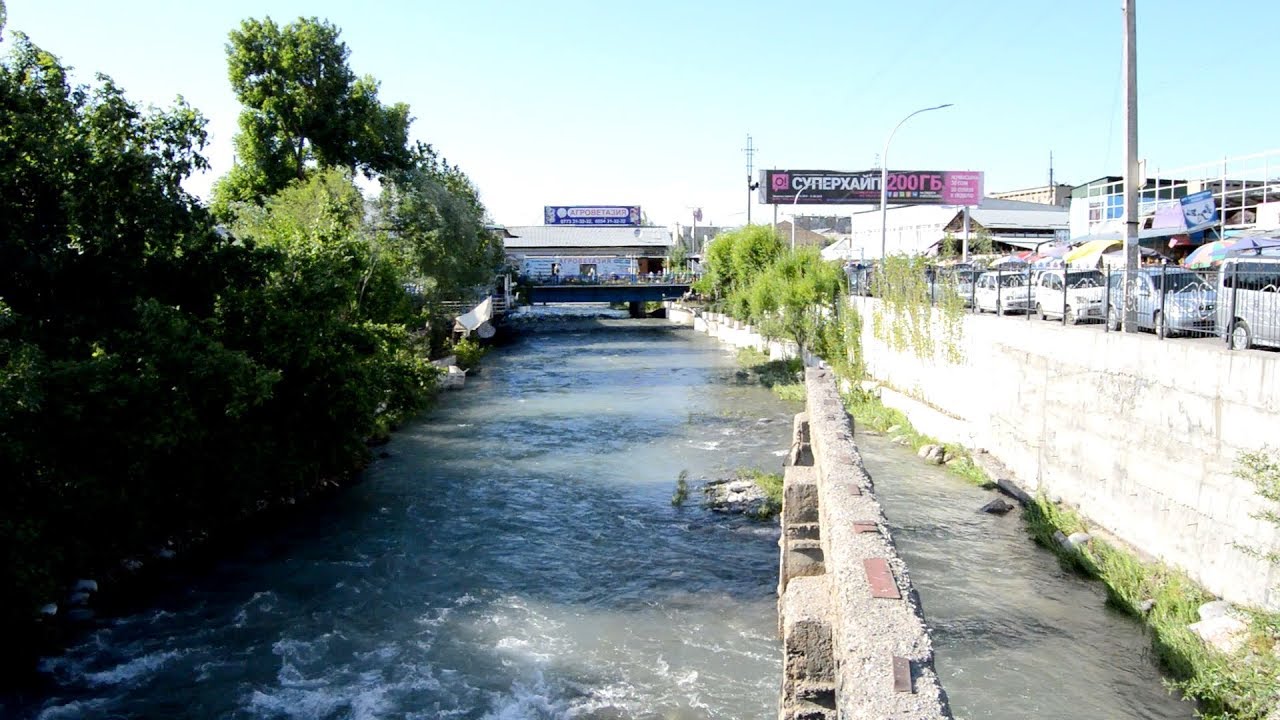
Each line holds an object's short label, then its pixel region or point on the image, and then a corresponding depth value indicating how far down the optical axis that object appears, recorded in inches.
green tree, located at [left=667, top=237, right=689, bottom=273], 3408.0
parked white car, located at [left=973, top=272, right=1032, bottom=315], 856.9
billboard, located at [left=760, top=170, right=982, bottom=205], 2207.2
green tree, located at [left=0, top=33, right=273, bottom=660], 460.8
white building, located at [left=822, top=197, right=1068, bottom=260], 1846.7
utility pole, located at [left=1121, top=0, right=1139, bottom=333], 566.6
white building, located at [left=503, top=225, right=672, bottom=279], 3366.1
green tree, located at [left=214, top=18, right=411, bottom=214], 1697.8
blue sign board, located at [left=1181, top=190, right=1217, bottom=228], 974.4
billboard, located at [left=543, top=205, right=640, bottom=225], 3909.9
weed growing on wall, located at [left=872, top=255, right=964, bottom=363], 919.0
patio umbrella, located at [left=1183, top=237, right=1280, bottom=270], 718.5
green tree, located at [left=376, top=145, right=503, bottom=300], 1589.6
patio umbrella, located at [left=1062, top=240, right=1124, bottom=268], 1005.2
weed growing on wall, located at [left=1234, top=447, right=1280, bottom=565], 342.0
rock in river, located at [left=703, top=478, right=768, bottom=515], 694.5
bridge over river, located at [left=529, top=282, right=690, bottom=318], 2635.3
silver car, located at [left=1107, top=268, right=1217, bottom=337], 529.3
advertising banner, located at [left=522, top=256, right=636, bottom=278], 3586.6
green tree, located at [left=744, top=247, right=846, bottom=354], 1407.5
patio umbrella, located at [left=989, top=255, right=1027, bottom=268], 1137.1
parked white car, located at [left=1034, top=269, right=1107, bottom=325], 699.4
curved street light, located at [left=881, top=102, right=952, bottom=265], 1222.9
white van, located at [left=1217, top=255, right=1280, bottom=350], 457.1
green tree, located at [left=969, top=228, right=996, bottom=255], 1390.0
